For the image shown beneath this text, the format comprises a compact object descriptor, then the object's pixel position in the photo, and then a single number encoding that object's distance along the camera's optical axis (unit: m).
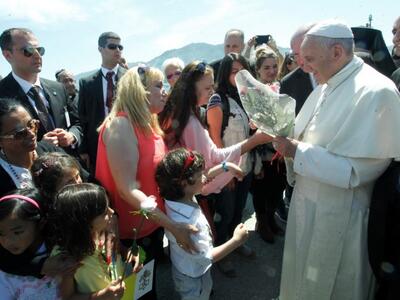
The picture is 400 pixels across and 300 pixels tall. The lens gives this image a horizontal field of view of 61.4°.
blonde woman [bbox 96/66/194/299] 2.24
